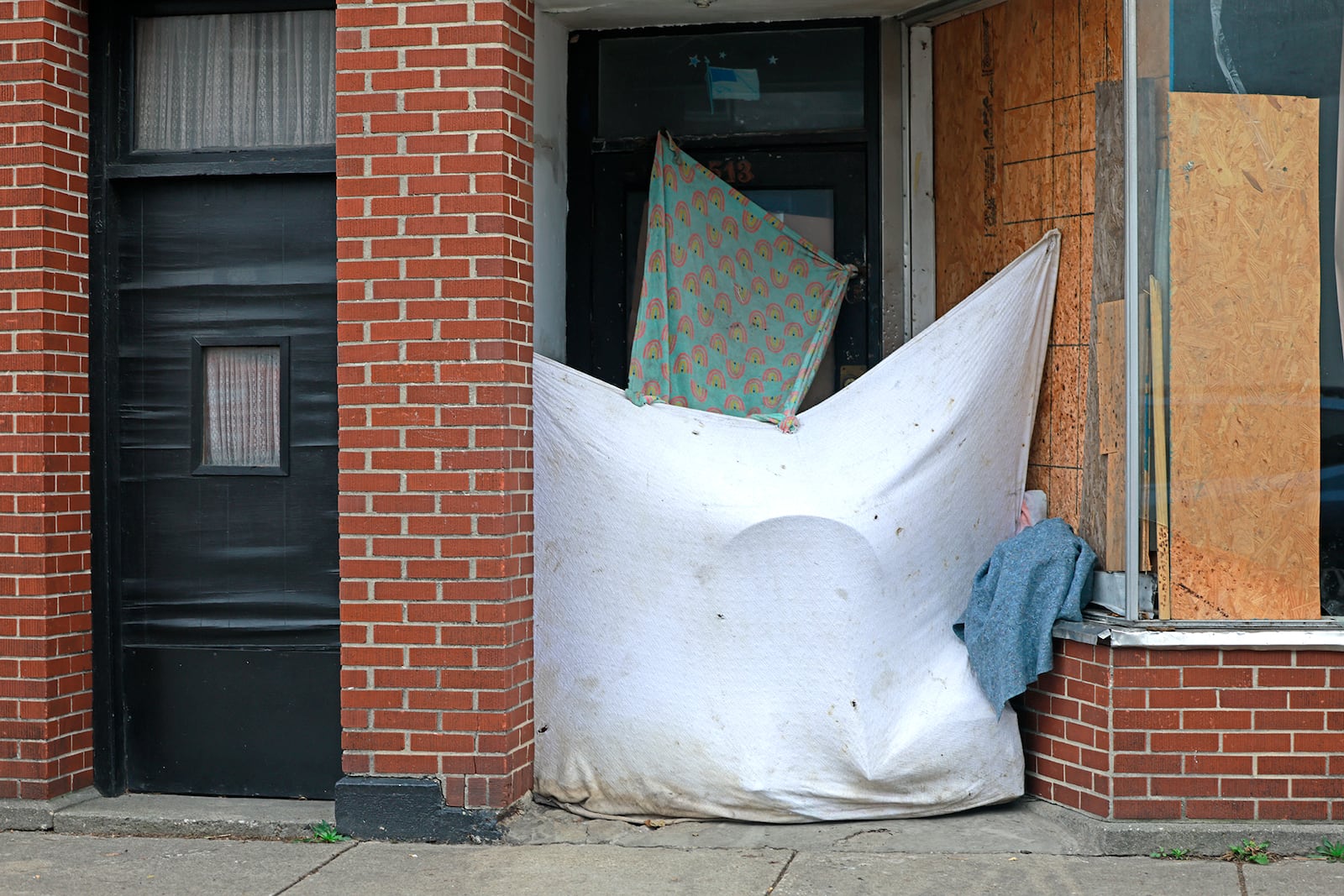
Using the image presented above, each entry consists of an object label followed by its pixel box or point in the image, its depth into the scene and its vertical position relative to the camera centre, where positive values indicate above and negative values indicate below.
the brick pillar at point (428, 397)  4.73 +0.20
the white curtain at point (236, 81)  5.16 +1.48
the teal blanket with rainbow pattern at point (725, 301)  5.45 +0.64
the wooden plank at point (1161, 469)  4.66 -0.08
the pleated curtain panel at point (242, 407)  5.19 +0.18
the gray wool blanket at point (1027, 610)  4.79 -0.59
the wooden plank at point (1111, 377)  4.77 +0.26
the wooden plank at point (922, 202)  5.80 +1.10
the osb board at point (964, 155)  5.49 +1.26
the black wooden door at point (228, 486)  5.14 -0.13
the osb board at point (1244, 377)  4.64 +0.25
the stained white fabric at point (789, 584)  4.85 -0.51
